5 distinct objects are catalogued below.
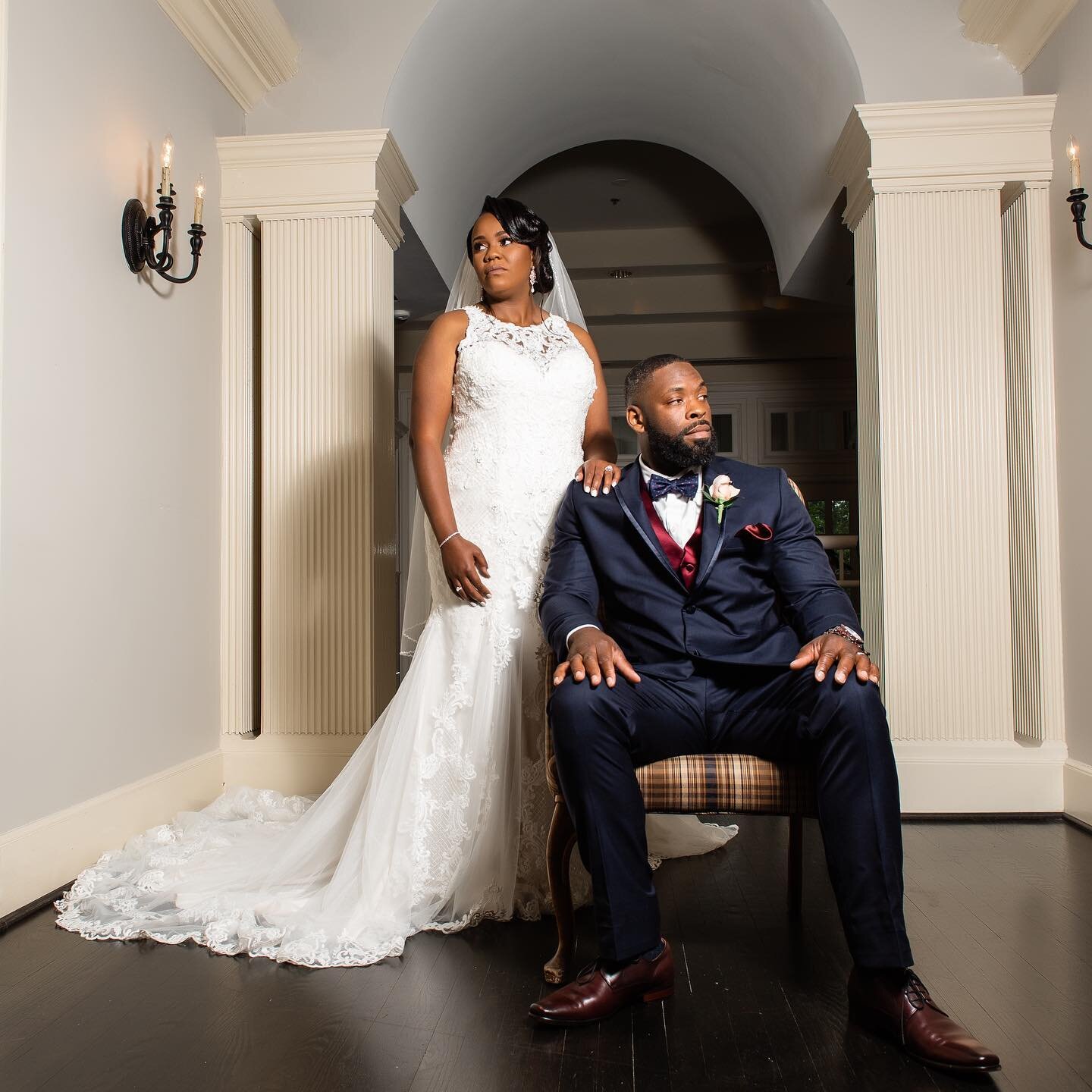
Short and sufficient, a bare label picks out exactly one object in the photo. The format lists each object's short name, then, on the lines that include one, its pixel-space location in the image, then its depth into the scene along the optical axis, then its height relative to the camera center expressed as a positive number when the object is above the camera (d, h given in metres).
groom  1.90 -0.24
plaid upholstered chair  2.20 -0.51
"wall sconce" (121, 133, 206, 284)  3.34 +1.22
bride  2.57 -0.41
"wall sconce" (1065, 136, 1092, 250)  3.51 +1.35
